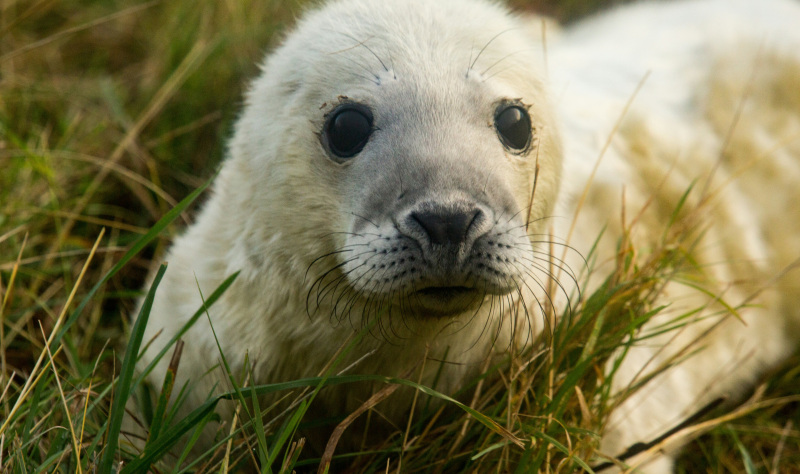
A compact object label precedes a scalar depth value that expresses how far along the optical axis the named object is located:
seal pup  4.36
